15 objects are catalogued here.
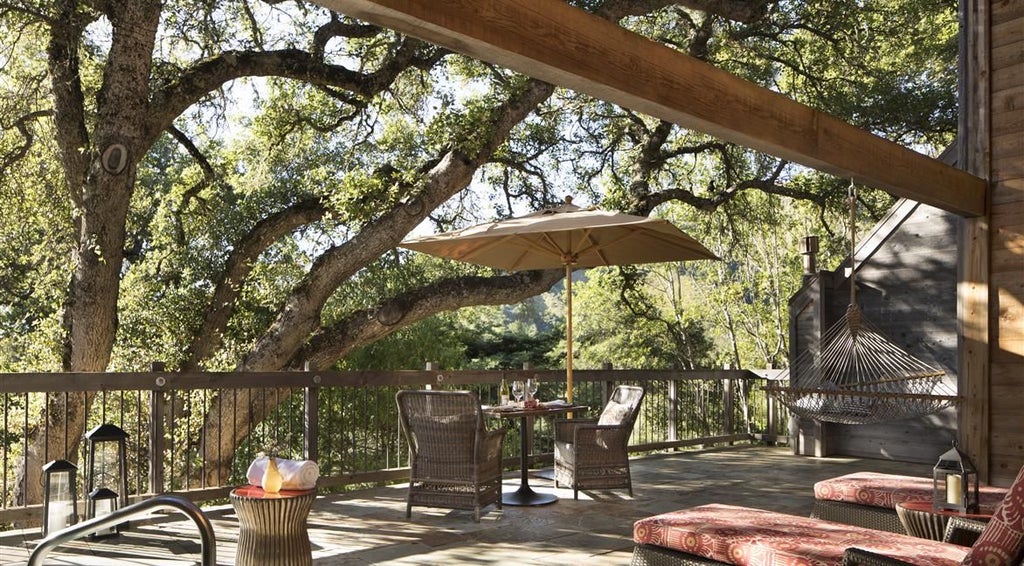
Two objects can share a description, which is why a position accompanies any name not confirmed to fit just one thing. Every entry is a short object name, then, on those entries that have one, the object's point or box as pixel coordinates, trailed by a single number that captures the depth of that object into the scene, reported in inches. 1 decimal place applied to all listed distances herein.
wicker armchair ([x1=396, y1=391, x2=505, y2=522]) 219.3
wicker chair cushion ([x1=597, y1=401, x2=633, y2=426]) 252.3
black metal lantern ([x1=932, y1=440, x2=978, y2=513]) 146.1
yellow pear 132.5
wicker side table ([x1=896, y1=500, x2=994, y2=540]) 142.7
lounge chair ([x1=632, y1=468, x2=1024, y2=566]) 95.9
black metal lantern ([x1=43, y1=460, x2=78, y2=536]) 150.2
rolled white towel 133.8
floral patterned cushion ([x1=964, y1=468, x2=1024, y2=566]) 94.0
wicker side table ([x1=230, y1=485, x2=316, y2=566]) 130.6
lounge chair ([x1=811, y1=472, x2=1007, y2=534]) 163.9
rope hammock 227.9
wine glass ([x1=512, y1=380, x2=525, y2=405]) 253.9
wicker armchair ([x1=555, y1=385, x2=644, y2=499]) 247.1
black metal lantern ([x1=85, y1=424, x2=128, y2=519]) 173.6
